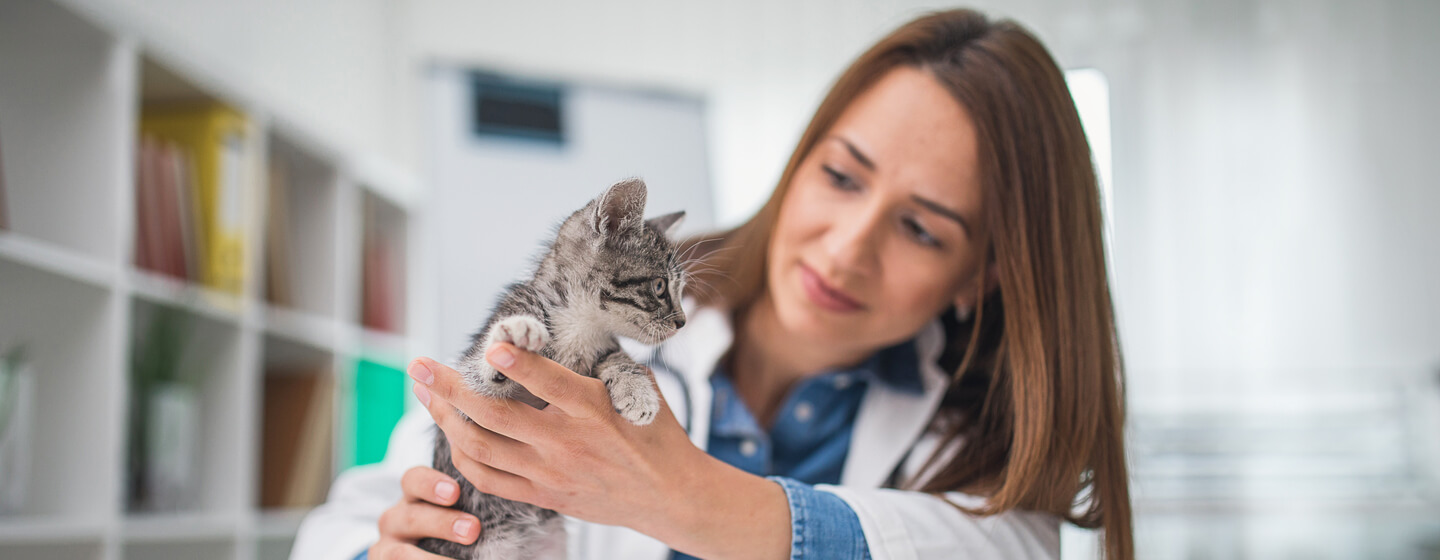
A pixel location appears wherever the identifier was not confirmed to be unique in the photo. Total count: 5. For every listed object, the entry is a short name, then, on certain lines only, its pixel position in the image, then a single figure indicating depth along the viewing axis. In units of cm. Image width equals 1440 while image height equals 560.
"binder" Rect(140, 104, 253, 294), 228
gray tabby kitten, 85
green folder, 318
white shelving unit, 180
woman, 97
